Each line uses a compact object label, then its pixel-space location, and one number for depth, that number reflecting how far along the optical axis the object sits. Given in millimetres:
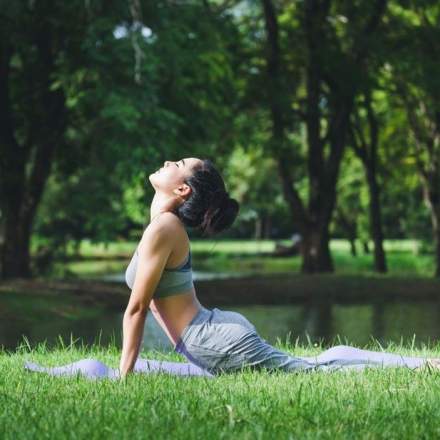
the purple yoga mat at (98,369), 6480
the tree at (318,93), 24500
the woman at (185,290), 6184
